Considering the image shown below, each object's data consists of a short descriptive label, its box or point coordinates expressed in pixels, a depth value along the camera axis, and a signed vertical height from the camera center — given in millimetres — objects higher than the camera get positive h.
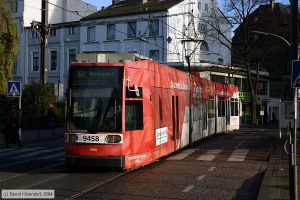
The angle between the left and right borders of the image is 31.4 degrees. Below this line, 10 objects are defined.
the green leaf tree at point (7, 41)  32347 +4221
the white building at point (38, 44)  66562 +8257
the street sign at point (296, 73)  10414 +720
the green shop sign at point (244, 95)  64688 +1805
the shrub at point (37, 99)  32469 +624
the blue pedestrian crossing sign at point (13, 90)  23359 +841
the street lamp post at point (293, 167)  8773 -982
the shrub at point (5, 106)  34844 +210
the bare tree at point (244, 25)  50594 +8325
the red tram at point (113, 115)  13109 -139
